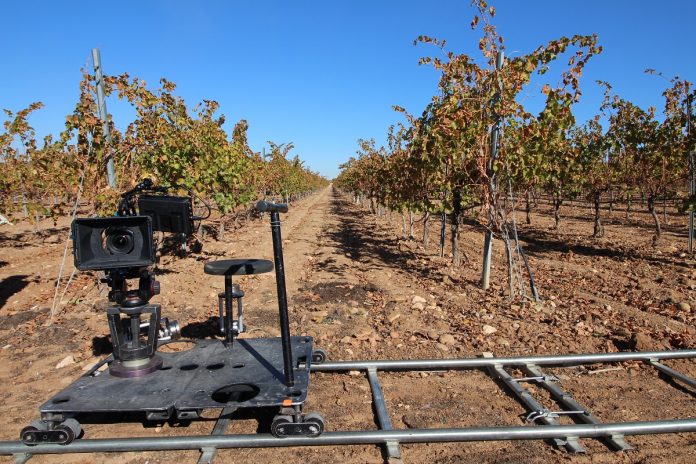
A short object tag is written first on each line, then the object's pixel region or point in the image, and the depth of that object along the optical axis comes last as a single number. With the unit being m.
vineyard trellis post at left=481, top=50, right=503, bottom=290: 6.31
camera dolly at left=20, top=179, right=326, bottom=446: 2.88
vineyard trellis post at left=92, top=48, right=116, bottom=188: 6.54
